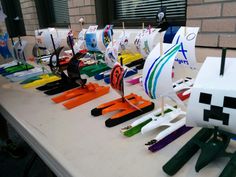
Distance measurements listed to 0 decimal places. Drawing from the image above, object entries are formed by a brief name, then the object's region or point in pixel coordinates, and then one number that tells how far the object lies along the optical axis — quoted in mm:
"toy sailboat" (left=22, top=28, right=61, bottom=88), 1469
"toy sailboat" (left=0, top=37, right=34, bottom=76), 1201
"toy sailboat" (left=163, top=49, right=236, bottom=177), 397
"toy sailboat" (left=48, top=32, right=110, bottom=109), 806
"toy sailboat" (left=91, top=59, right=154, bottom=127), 635
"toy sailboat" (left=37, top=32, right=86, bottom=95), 917
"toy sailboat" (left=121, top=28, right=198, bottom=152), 515
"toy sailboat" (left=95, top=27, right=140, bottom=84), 926
